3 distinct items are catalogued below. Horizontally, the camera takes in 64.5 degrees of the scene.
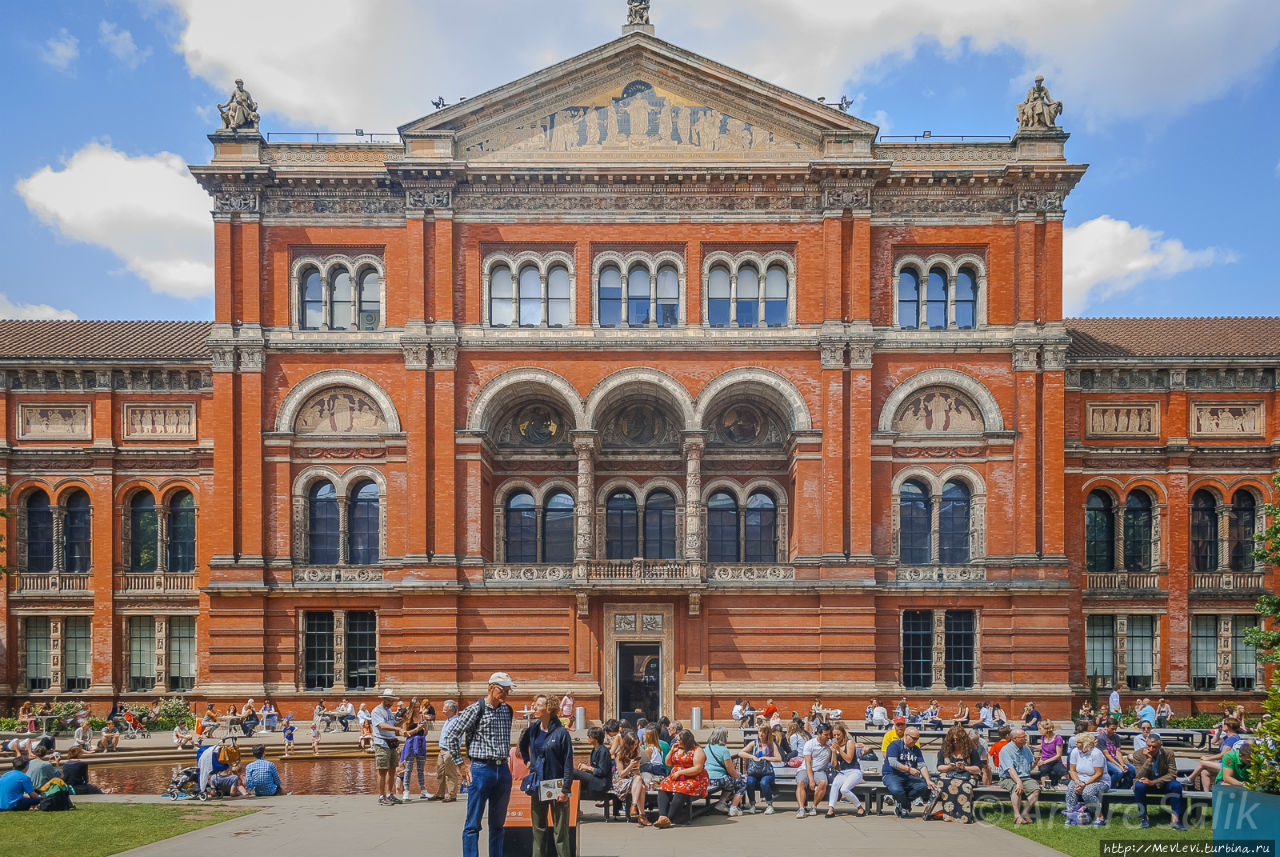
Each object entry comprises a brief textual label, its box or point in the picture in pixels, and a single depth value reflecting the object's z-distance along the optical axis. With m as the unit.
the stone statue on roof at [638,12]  34.97
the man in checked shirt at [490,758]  11.72
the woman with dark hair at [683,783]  16.50
